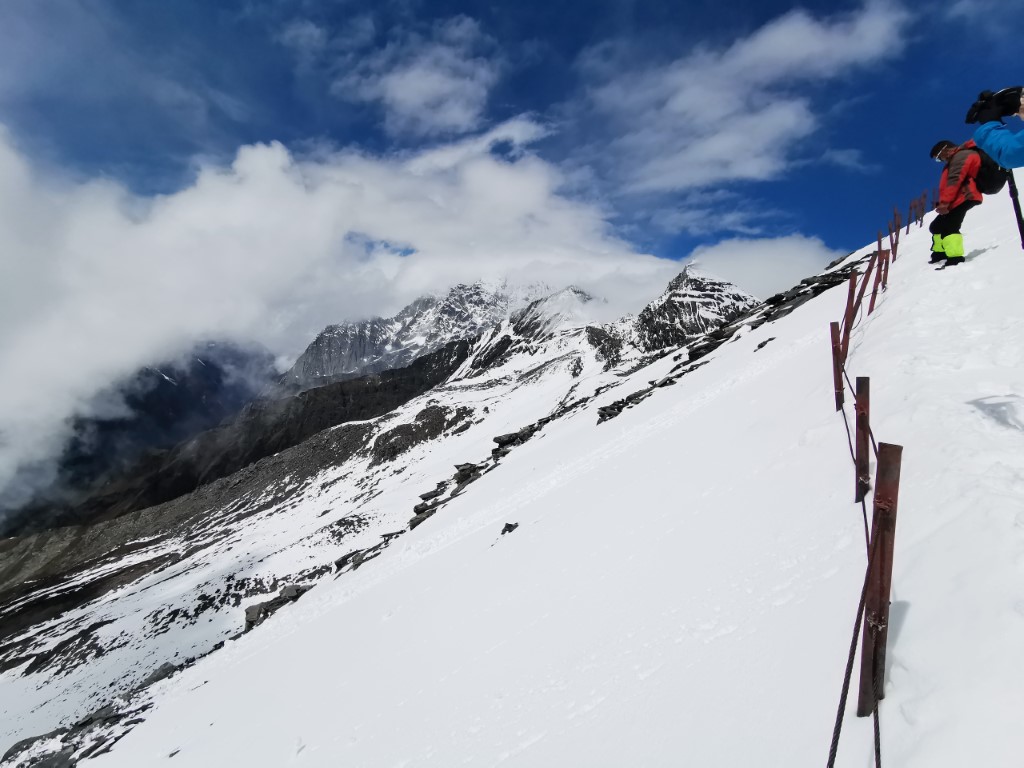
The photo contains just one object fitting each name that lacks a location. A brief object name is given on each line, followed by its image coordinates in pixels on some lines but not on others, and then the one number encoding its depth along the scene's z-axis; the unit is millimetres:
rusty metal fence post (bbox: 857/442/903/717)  3309
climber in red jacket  10641
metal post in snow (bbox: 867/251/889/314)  14203
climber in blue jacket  5504
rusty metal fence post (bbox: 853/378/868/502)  5637
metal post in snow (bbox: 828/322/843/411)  8430
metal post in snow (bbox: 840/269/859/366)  10309
